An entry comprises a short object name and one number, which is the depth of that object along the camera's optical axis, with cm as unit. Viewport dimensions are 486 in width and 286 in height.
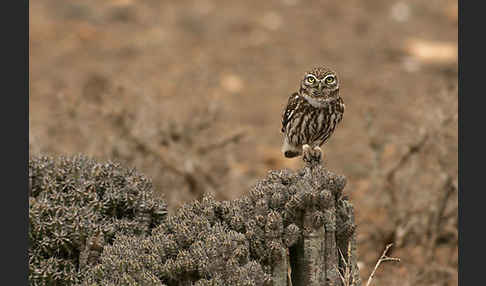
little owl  1525
